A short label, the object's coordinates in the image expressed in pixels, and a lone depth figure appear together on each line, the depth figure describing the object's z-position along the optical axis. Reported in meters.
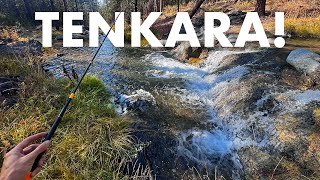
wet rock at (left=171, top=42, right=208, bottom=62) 8.08
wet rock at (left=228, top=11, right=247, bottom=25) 12.00
